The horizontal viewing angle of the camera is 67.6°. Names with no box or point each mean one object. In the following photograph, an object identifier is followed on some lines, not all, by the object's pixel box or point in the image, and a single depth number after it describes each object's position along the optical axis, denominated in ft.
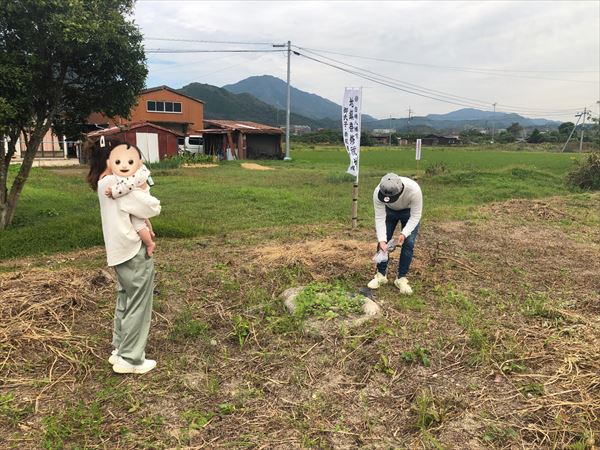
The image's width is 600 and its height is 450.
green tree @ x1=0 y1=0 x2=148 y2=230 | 23.29
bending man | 14.78
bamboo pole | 26.81
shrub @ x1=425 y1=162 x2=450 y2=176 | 60.59
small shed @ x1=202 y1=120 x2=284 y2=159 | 106.01
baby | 10.00
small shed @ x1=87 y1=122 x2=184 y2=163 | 85.94
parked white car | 113.29
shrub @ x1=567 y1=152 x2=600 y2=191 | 51.62
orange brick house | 116.37
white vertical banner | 27.86
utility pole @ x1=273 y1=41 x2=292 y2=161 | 105.91
